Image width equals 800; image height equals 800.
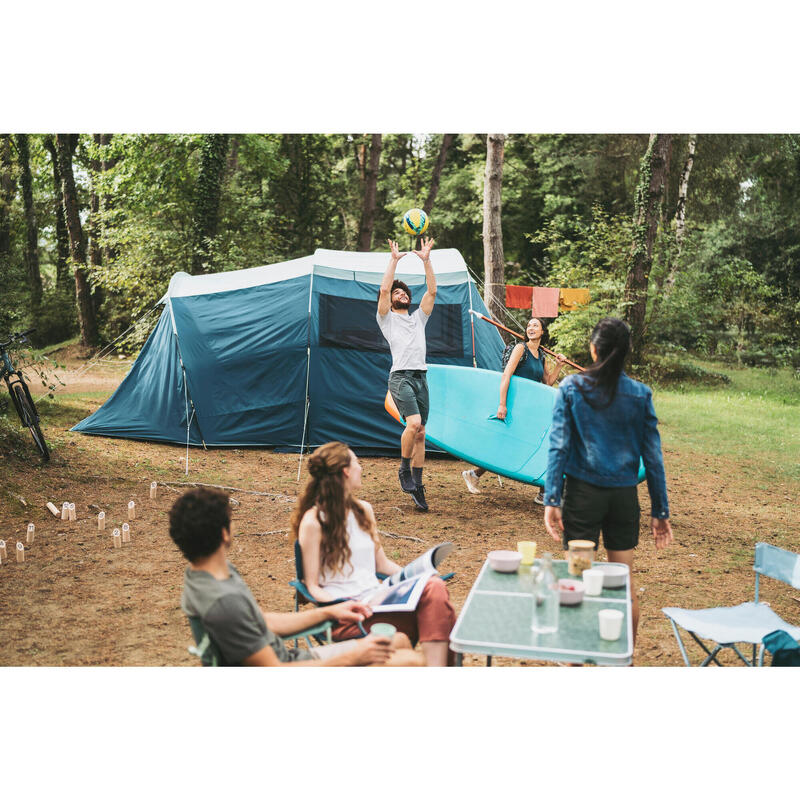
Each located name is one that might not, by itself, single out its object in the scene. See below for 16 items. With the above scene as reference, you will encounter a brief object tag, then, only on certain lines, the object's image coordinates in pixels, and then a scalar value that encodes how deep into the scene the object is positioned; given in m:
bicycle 5.39
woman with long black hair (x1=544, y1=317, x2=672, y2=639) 2.41
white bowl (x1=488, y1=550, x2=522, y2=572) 2.22
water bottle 1.87
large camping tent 6.06
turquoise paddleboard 4.73
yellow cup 2.27
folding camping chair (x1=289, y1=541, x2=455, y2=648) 2.29
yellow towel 8.02
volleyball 4.87
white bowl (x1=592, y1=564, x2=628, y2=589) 2.11
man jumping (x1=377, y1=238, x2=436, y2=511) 4.58
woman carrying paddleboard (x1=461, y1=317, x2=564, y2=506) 4.73
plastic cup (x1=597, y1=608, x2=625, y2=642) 1.78
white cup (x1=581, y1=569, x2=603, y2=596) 2.04
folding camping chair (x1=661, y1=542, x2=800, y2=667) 2.39
